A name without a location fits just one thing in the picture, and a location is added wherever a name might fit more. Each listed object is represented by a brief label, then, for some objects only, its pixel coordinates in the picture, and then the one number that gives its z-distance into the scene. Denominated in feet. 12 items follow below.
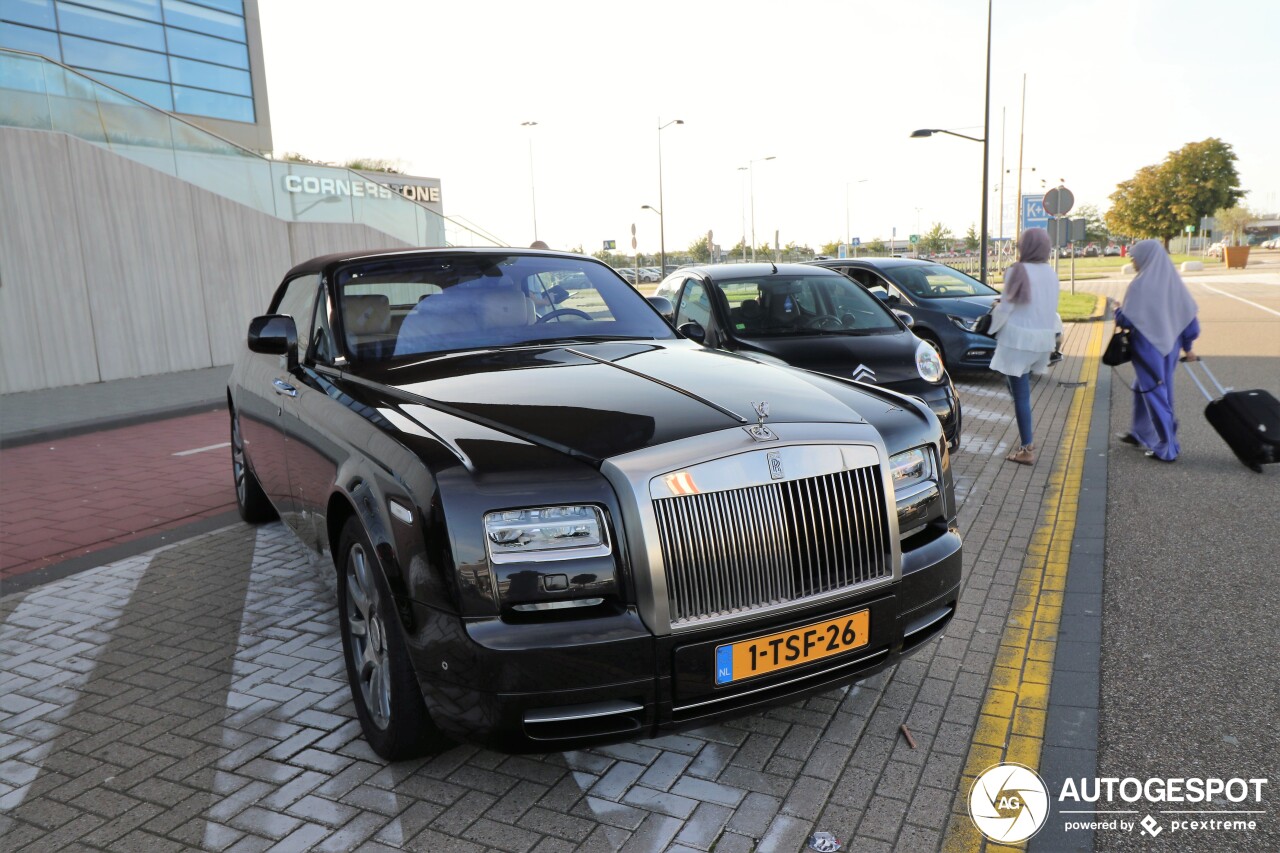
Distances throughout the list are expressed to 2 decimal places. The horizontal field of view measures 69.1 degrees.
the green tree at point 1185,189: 216.13
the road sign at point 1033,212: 118.35
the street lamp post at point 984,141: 76.95
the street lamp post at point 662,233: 152.82
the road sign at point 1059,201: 72.33
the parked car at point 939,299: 38.42
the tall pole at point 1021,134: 142.61
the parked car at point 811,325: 23.48
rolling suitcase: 21.80
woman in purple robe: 23.35
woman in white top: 23.41
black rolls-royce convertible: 8.44
